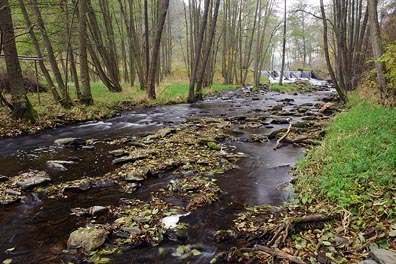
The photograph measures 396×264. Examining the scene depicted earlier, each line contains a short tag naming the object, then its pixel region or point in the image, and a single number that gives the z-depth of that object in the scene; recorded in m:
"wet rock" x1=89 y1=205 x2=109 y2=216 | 3.99
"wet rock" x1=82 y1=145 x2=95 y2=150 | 7.61
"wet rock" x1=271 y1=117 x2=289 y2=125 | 10.36
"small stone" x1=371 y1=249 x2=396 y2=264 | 2.40
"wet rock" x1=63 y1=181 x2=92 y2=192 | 4.81
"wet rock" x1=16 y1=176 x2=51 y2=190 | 4.88
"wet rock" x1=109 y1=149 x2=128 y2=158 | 6.79
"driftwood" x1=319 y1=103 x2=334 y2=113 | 12.28
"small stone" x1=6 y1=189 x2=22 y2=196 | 4.62
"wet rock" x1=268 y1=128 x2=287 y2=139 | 8.16
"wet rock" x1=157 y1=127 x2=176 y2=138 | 8.61
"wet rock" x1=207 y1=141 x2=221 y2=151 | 7.11
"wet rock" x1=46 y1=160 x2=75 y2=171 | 5.96
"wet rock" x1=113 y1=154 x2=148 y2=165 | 6.21
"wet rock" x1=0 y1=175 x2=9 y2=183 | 5.20
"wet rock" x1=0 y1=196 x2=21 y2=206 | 4.33
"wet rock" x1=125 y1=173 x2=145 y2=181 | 5.15
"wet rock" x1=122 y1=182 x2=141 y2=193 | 4.78
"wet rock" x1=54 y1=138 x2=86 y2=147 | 7.96
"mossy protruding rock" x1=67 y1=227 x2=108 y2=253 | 3.23
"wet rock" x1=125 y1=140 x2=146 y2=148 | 7.49
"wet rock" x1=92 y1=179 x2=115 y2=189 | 4.97
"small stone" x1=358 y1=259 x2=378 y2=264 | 2.50
